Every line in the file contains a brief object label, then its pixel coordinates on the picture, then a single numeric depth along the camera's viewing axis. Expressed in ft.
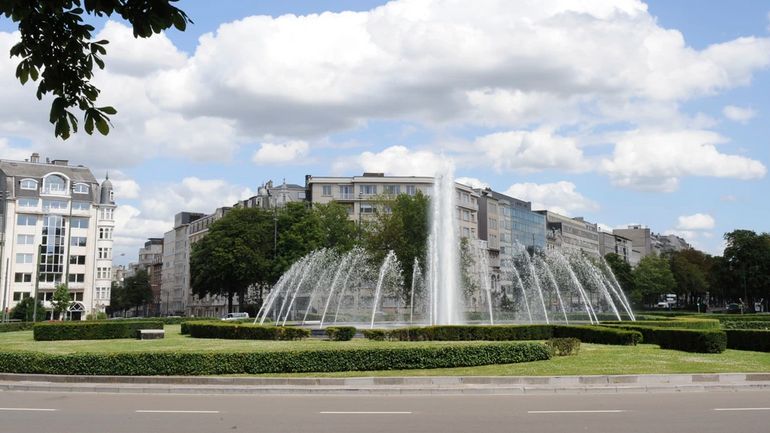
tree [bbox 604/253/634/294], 424.05
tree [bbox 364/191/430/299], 277.44
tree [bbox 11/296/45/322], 250.98
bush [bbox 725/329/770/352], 94.53
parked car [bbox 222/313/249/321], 256.52
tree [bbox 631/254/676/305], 439.63
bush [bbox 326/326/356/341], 107.04
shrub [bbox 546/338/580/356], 81.82
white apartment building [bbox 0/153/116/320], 312.71
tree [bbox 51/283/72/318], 241.14
